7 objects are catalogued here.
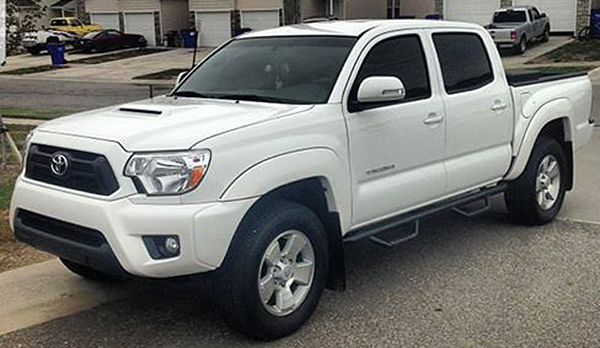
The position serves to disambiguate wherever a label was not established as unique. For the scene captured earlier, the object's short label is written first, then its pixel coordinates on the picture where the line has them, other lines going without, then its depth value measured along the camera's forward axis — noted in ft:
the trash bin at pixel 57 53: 123.85
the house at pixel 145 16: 151.53
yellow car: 152.49
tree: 30.50
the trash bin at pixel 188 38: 142.51
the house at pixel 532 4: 114.93
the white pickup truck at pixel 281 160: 12.76
